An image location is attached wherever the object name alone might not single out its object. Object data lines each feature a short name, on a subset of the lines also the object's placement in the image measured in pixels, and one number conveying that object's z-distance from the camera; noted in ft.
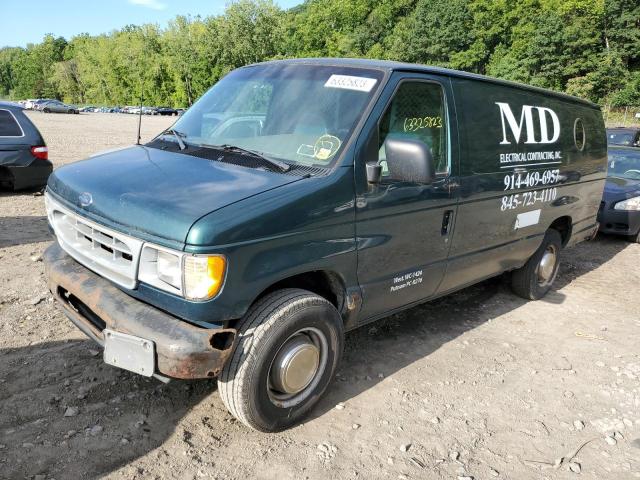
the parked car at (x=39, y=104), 201.67
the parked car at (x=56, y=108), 194.39
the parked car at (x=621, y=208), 28.22
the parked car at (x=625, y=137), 42.65
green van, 8.59
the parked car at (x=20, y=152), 28.04
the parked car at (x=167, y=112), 212.89
